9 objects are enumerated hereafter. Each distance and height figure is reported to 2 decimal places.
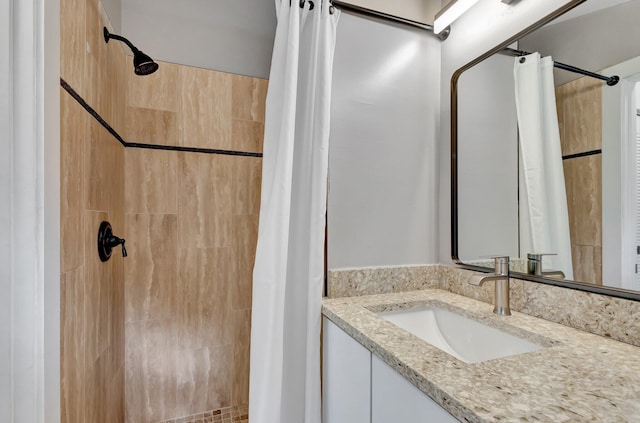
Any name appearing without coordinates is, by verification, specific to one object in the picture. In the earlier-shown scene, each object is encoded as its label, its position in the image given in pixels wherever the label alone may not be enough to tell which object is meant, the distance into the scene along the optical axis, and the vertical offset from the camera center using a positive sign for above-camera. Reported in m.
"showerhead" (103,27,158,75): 1.09 +0.57
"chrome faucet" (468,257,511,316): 1.00 -0.27
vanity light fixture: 1.20 +0.84
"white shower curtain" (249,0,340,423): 1.12 -0.05
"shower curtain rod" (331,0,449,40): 1.25 +0.87
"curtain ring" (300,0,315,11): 1.19 +0.85
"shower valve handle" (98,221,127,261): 1.02 -0.11
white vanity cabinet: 0.65 -0.49
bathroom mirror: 0.79 +0.19
